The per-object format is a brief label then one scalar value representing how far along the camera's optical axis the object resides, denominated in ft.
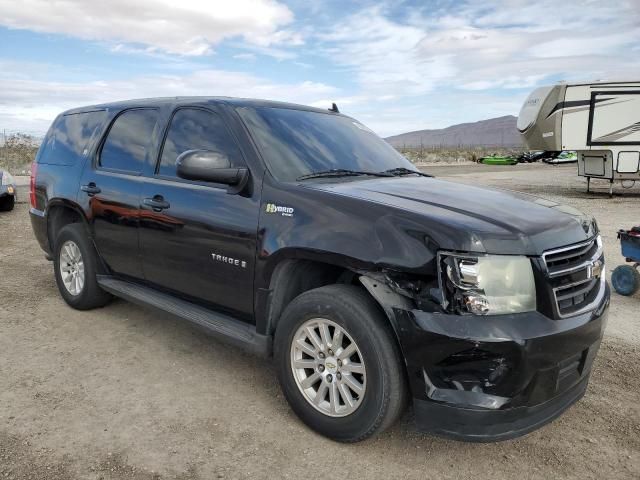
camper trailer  53.47
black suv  8.30
